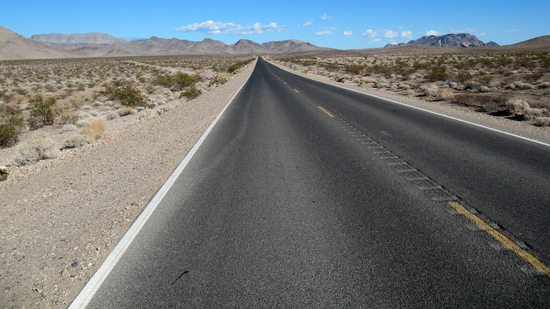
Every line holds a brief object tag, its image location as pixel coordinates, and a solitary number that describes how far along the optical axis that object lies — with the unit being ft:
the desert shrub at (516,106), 47.16
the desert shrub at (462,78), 94.00
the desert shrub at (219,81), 124.18
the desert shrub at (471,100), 57.27
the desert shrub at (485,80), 84.92
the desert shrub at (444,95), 64.20
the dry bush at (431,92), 69.90
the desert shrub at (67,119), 56.70
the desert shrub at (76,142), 38.86
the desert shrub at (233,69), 197.82
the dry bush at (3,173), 28.45
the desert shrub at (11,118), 52.13
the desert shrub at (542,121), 39.59
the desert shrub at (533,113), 43.26
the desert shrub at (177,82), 114.35
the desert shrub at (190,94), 84.50
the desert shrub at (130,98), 71.82
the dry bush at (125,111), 64.34
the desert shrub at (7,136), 43.76
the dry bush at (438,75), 102.97
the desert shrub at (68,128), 51.49
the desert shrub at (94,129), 41.57
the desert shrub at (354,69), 158.28
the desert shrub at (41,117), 56.08
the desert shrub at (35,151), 34.17
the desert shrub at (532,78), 83.96
